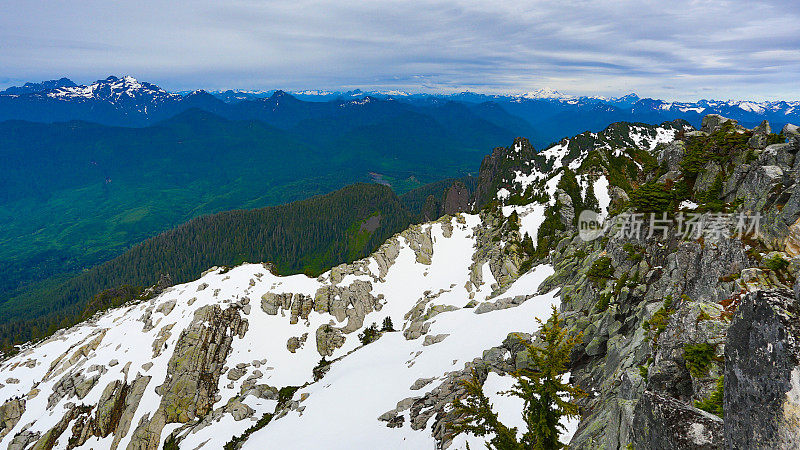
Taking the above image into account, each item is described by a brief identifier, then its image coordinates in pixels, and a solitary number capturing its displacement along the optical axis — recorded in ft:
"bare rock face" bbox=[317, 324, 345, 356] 225.43
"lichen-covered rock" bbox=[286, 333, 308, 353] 225.27
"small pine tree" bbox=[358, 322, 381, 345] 212.43
